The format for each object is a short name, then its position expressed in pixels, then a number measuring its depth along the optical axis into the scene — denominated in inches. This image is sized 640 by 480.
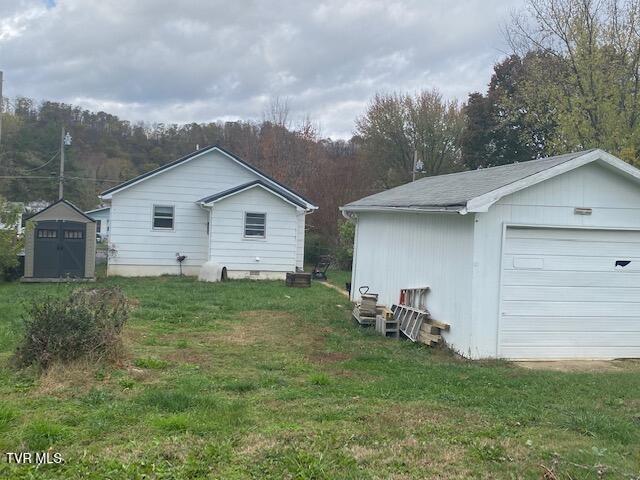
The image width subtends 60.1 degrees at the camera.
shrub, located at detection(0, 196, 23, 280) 646.5
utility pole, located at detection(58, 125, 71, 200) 1140.4
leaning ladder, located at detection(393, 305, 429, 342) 382.9
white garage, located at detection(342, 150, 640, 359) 336.5
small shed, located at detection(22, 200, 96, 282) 673.0
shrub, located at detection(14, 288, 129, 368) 251.3
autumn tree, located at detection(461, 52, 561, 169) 1171.3
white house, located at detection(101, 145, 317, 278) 744.3
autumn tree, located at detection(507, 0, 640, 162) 658.2
